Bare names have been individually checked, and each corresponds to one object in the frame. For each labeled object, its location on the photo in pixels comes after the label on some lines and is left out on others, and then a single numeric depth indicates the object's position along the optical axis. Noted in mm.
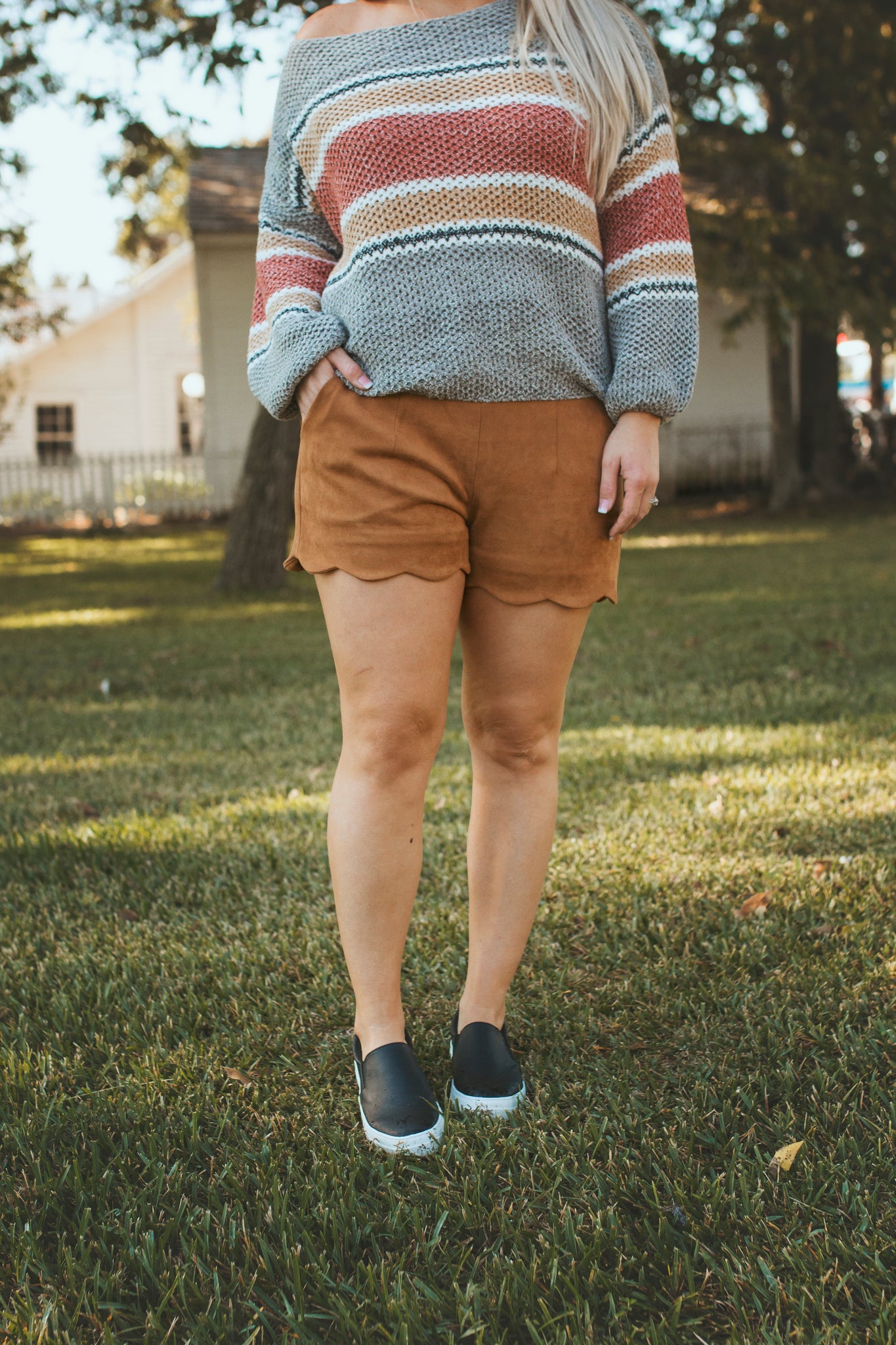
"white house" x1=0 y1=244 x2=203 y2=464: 26812
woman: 1782
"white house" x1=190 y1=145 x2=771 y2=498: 19000
